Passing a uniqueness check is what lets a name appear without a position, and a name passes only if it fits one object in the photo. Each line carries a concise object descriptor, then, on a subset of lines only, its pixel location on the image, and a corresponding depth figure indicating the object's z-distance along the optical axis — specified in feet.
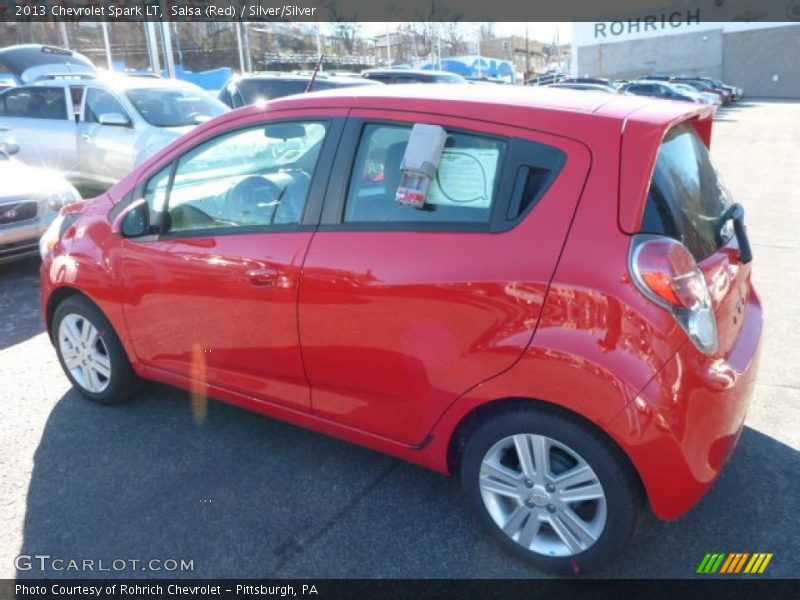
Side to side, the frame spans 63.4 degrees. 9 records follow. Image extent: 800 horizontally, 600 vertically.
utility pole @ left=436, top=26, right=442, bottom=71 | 175.67
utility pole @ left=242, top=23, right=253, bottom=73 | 129.16
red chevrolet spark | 6.93
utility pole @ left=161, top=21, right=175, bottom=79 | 69.92
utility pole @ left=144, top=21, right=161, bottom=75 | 74.62
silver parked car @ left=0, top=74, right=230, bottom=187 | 28.37
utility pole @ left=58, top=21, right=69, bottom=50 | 109.60
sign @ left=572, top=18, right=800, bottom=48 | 149.79
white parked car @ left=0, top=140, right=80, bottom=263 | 19.79
